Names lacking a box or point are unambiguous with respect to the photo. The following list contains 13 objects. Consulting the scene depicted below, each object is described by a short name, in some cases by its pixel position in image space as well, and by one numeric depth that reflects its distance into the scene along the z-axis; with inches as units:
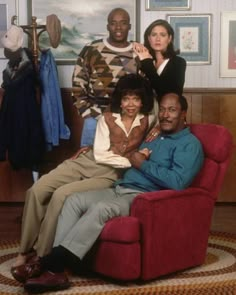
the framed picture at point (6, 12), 210.1
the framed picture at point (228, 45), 208.4
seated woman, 135.3
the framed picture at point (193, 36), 208.5
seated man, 123.3
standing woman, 147.7
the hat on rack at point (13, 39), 184.7
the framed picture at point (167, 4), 208.1
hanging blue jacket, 189.5
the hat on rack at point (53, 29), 197.9
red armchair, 123.3
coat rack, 189.3
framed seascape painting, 208.2
